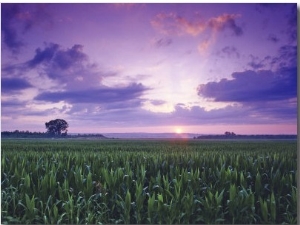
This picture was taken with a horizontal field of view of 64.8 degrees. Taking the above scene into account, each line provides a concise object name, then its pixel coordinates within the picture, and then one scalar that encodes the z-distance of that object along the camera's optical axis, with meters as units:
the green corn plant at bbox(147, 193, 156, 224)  2.58
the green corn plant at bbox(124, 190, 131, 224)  2.61
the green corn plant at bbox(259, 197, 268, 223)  2.61
